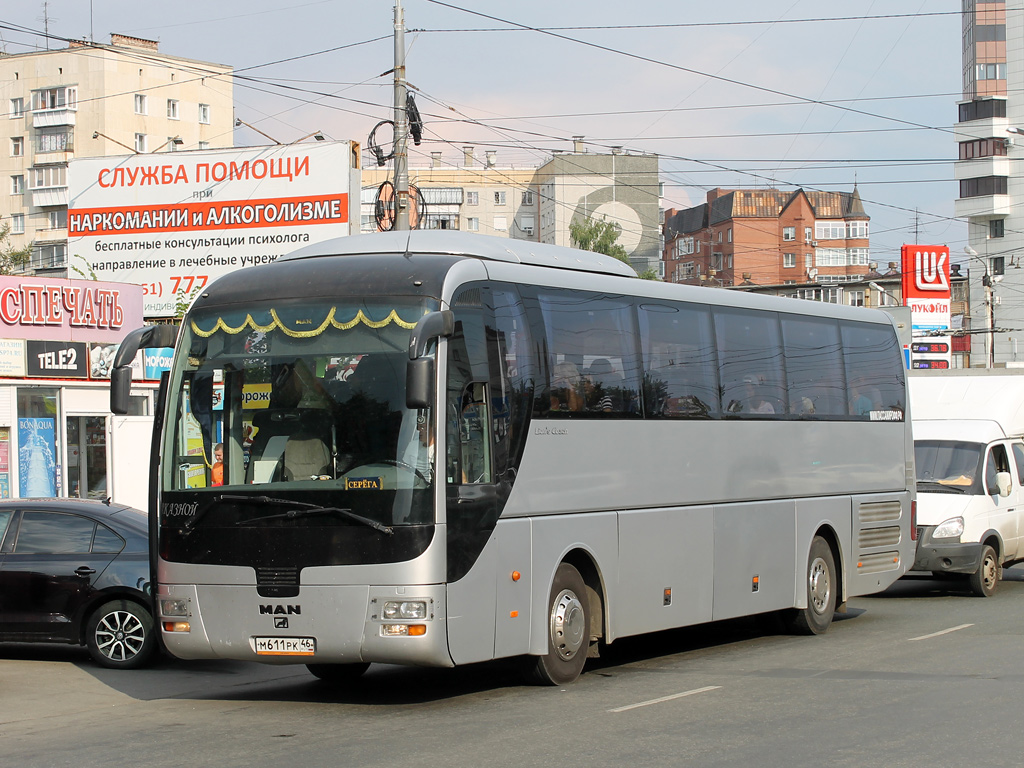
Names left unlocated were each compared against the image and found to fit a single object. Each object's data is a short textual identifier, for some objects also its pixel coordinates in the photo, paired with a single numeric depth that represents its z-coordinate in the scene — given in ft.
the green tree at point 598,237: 313.32
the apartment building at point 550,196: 356.38
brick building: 401.90
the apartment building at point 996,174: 305.32
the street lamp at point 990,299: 202.49
